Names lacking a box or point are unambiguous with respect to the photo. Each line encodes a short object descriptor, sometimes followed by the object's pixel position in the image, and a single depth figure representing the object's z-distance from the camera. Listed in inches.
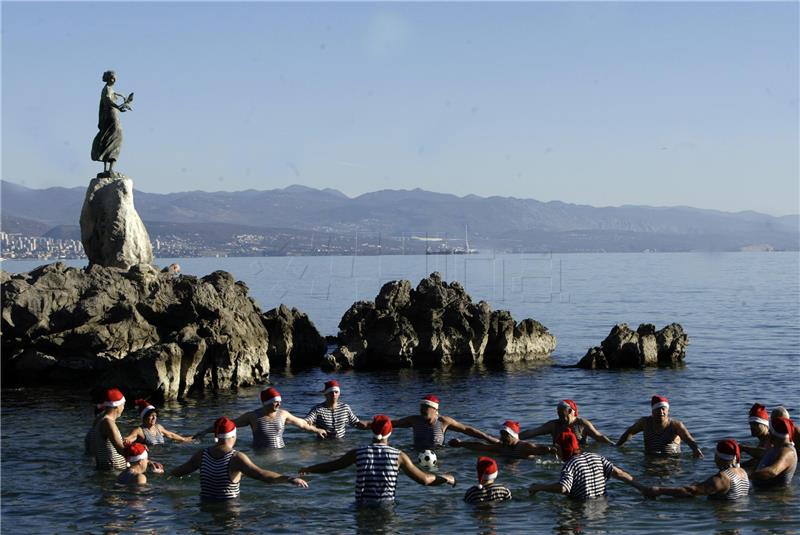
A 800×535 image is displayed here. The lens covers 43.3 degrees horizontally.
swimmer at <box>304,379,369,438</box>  1084.1
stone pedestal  1934.1
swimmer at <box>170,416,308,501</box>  757.9
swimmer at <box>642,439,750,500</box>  799.7
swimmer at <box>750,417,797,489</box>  842.8
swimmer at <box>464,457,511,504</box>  841.5
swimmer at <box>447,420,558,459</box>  1000.9
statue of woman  1903.3
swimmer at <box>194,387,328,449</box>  1013.8
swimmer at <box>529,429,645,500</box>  802.8
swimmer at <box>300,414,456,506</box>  762.8
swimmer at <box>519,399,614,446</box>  1016.9
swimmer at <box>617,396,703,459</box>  1015.0
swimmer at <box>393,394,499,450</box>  1036.5
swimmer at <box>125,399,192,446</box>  1034.1
